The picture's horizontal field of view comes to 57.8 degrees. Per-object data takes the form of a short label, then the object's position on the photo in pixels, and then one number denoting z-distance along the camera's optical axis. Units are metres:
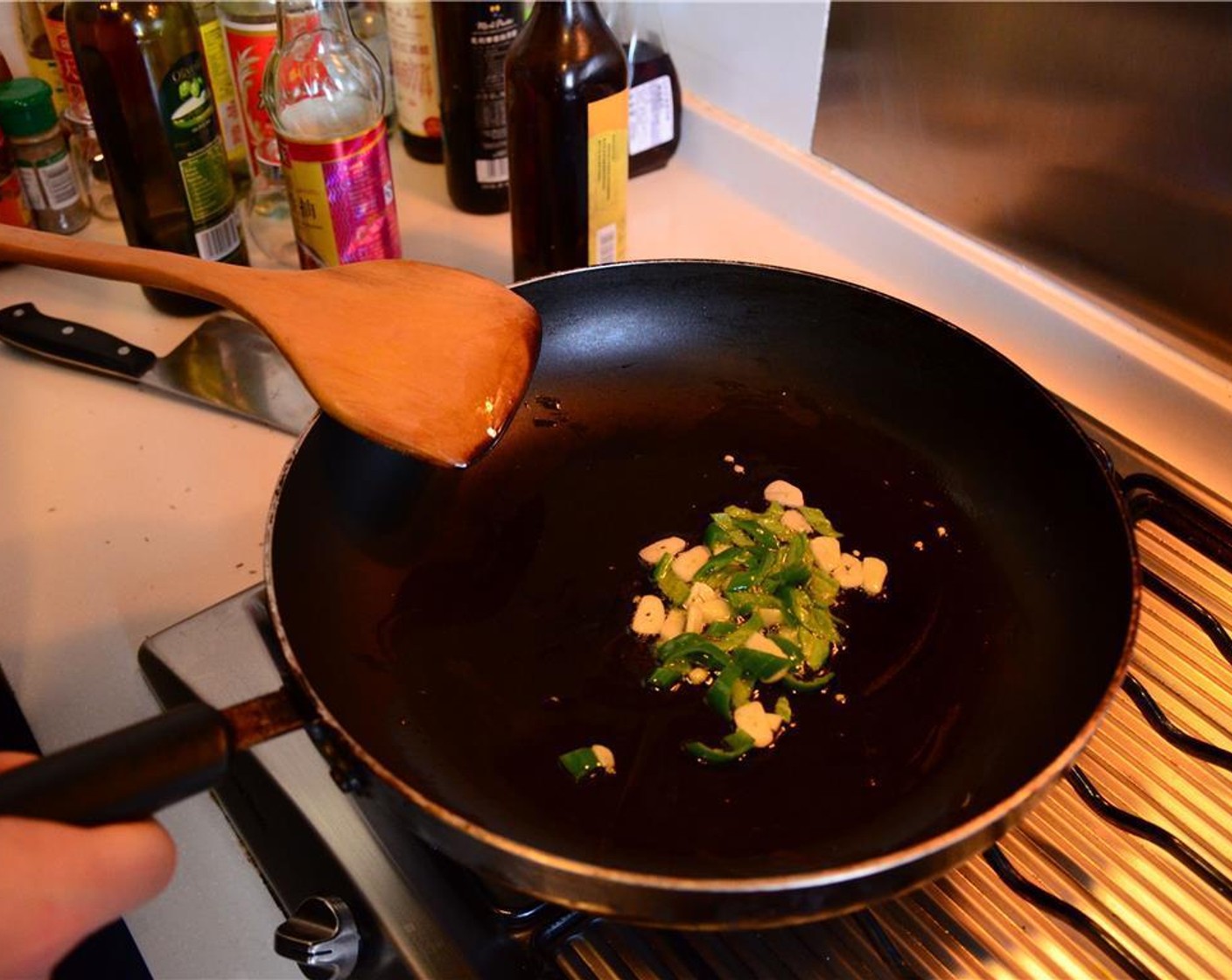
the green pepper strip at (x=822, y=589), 0.67
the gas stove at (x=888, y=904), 0.53
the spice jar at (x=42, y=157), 0.91
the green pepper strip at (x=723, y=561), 0.69
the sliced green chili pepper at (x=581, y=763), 0.58
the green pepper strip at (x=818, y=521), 0.71
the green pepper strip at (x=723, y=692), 0.61
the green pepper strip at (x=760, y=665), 0.63
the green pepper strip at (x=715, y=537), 0.70
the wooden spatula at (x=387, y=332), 0.65
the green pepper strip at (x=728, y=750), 0.59
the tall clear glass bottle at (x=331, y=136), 0.85
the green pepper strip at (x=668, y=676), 0.63
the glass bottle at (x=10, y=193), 0.95
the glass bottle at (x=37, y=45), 1.03
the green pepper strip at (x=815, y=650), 0.64
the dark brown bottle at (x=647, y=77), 1.06
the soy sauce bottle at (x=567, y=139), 0.80
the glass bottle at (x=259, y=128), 0.95
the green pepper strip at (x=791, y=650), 0.64
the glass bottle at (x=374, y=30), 1.13
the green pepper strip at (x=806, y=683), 0.63
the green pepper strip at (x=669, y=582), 0.68
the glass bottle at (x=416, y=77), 1.01
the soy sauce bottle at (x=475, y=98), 0.94
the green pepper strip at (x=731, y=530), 0.70
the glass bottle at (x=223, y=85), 0.97
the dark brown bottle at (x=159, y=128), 0.82
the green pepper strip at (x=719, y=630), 0.65
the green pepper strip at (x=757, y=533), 0.70
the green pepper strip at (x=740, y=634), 0.65
